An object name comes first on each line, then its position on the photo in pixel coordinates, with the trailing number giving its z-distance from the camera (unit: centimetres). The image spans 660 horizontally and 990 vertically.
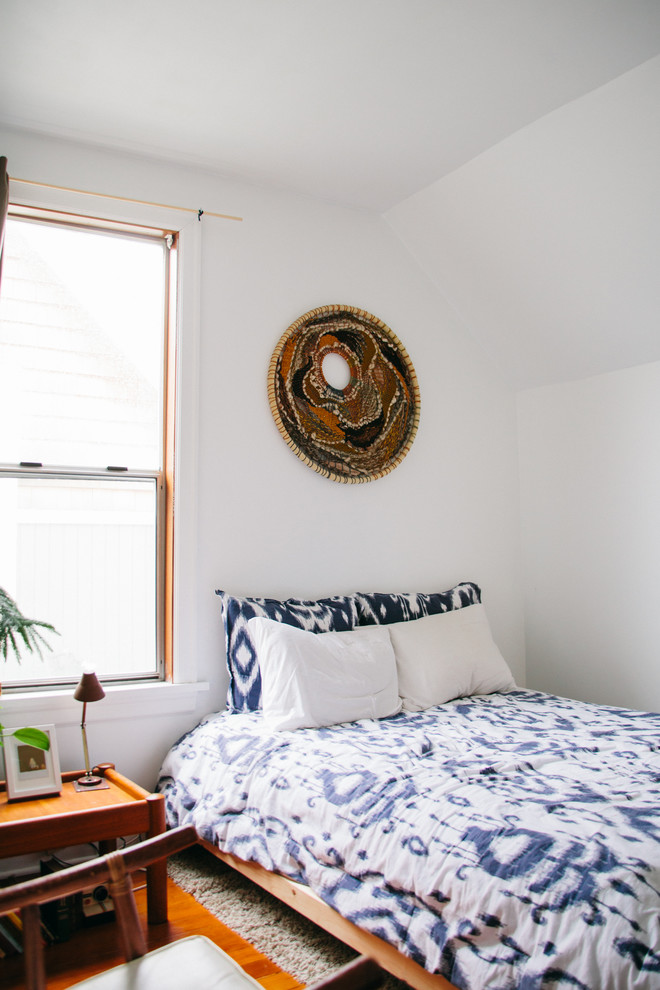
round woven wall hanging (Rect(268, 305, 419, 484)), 350
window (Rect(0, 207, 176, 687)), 296
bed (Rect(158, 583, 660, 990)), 155
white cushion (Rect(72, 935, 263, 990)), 136
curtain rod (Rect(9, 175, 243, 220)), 297
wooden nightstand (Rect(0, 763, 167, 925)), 224
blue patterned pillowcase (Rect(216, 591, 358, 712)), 302
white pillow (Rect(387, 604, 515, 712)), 313
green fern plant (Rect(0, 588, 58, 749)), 253
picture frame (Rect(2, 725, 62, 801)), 251
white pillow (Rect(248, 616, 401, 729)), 277
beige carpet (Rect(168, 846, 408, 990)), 218
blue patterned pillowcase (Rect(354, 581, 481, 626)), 340
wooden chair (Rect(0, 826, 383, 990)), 125
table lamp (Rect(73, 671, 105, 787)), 263
